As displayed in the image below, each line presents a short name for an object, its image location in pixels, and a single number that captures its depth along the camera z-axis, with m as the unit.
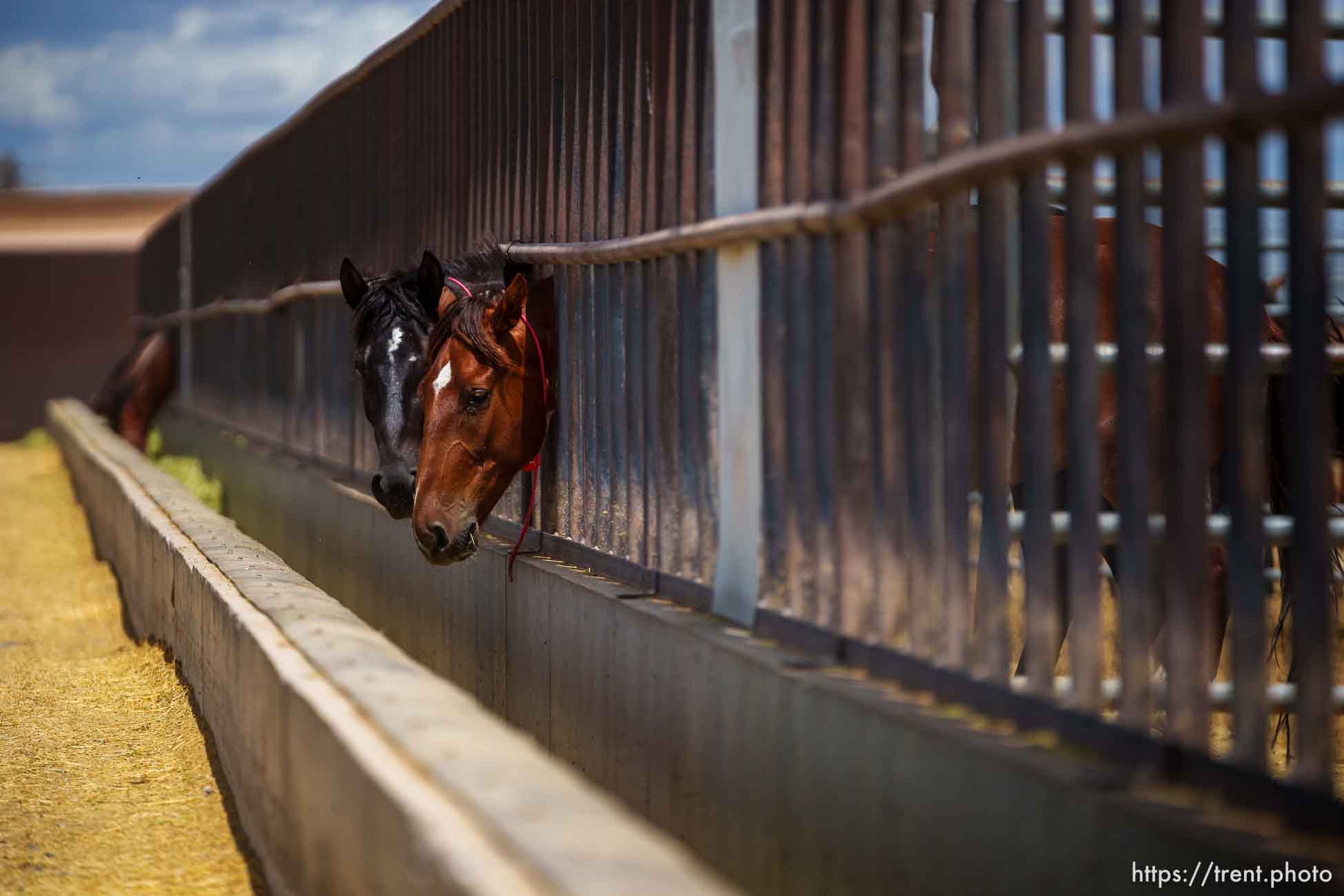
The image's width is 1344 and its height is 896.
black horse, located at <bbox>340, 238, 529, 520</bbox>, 12.73
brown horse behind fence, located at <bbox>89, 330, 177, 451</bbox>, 40.41
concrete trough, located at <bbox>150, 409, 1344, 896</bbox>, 5.27
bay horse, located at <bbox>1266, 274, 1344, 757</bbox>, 11.36
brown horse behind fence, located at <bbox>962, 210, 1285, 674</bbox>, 11.43
